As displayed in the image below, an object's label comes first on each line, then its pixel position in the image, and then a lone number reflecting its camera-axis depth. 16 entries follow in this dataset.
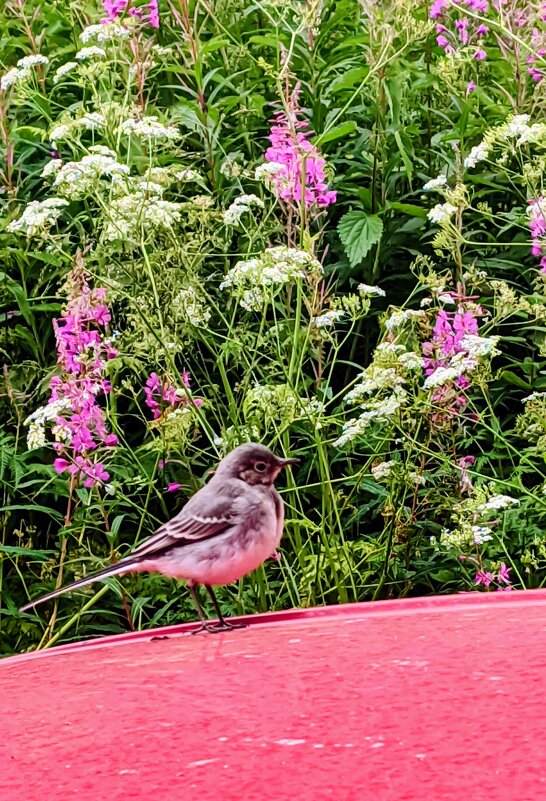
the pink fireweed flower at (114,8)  3.44
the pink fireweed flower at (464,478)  2.91
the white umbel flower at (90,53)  3.14
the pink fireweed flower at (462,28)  3.63
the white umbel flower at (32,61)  3.23
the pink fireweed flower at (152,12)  3.48
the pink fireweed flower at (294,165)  2.89
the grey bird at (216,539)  1.87
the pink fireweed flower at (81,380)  2.86
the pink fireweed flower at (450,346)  2.85
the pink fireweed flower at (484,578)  2.84
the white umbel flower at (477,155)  3.05
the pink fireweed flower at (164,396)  2.97
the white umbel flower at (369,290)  2.99
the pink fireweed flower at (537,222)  2.94
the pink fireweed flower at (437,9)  3.63
